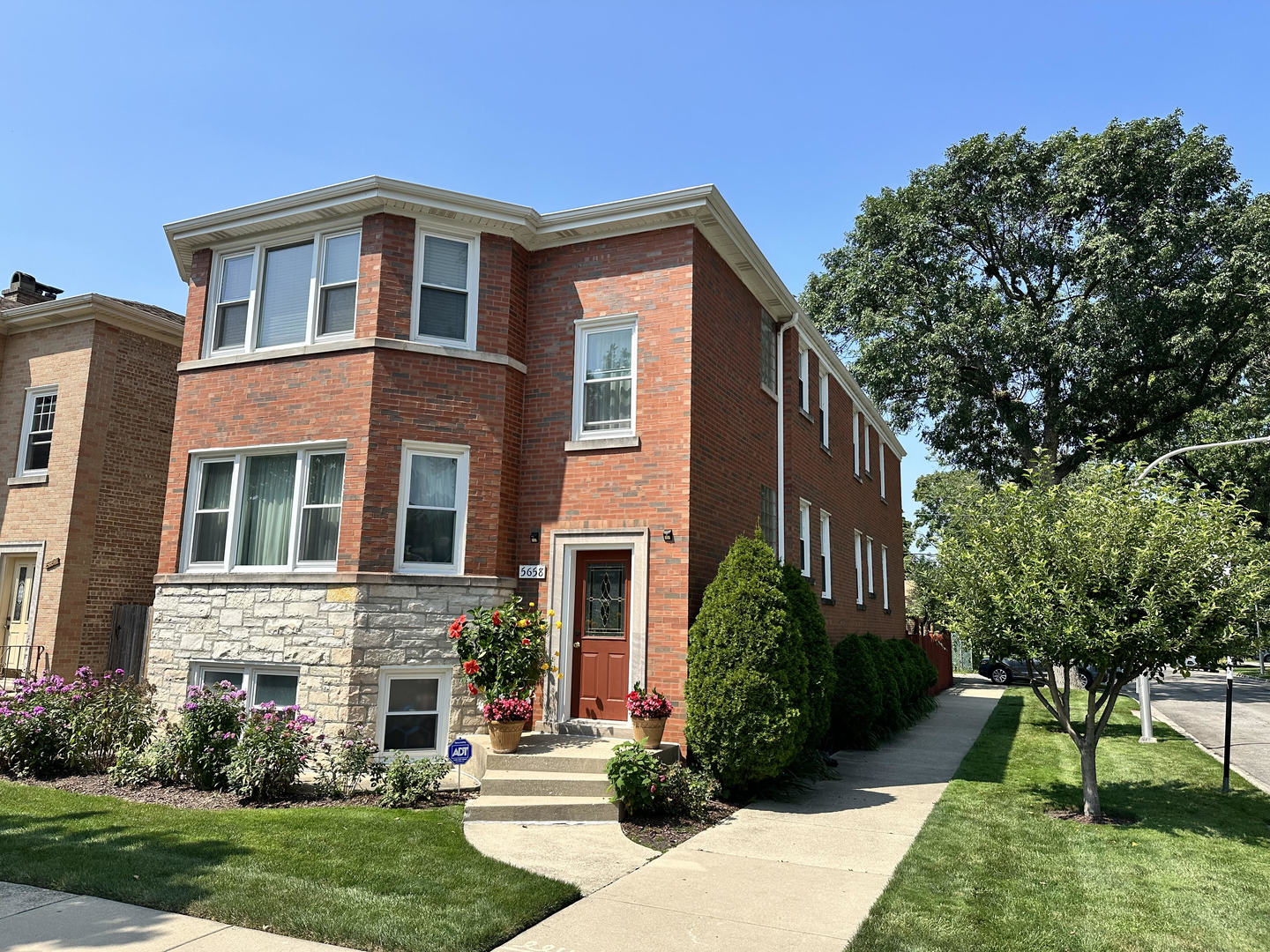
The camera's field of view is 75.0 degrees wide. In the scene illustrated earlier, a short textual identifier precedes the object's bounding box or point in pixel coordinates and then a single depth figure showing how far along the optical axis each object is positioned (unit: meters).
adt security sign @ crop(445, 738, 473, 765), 9.24
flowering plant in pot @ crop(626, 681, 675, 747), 9.51
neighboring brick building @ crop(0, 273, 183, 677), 14.18
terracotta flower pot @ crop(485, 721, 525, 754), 9.41
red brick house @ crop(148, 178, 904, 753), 10.35
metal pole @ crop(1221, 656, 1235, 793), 10.67
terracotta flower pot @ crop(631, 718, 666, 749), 9.50
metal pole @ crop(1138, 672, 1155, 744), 14.71
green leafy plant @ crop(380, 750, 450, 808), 8.63
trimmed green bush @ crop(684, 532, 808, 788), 9.05
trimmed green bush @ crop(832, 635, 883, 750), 13.51
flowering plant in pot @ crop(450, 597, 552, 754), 9.84
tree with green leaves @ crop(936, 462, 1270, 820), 8.41
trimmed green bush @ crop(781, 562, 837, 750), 10.43
